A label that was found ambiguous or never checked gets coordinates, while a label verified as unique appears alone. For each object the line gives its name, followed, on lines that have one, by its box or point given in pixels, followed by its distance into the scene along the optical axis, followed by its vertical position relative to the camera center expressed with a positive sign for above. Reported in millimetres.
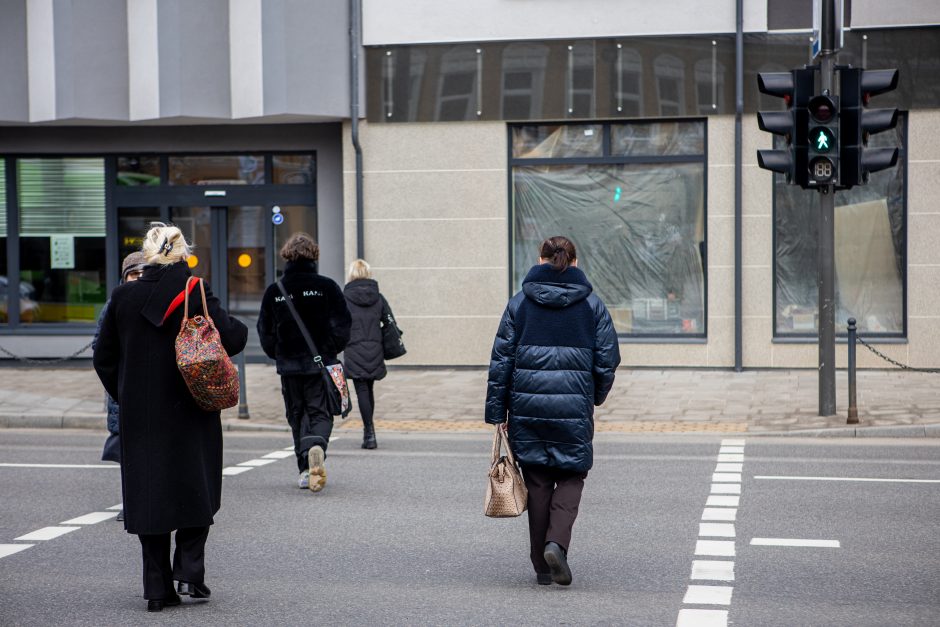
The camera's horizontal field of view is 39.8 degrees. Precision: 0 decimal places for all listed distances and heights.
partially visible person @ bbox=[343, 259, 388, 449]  12016 -807
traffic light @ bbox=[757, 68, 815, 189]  12734 +1277
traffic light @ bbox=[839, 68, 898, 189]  12625 +1215
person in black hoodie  9609 -590
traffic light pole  13266 -589
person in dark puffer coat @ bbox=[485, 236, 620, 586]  6590 -688
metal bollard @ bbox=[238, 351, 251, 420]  14102 -1590
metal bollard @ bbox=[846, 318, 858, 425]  12961 -1532
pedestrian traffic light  12664 +1050
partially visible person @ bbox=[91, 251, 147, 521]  8633 -1244
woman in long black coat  6082 -769
